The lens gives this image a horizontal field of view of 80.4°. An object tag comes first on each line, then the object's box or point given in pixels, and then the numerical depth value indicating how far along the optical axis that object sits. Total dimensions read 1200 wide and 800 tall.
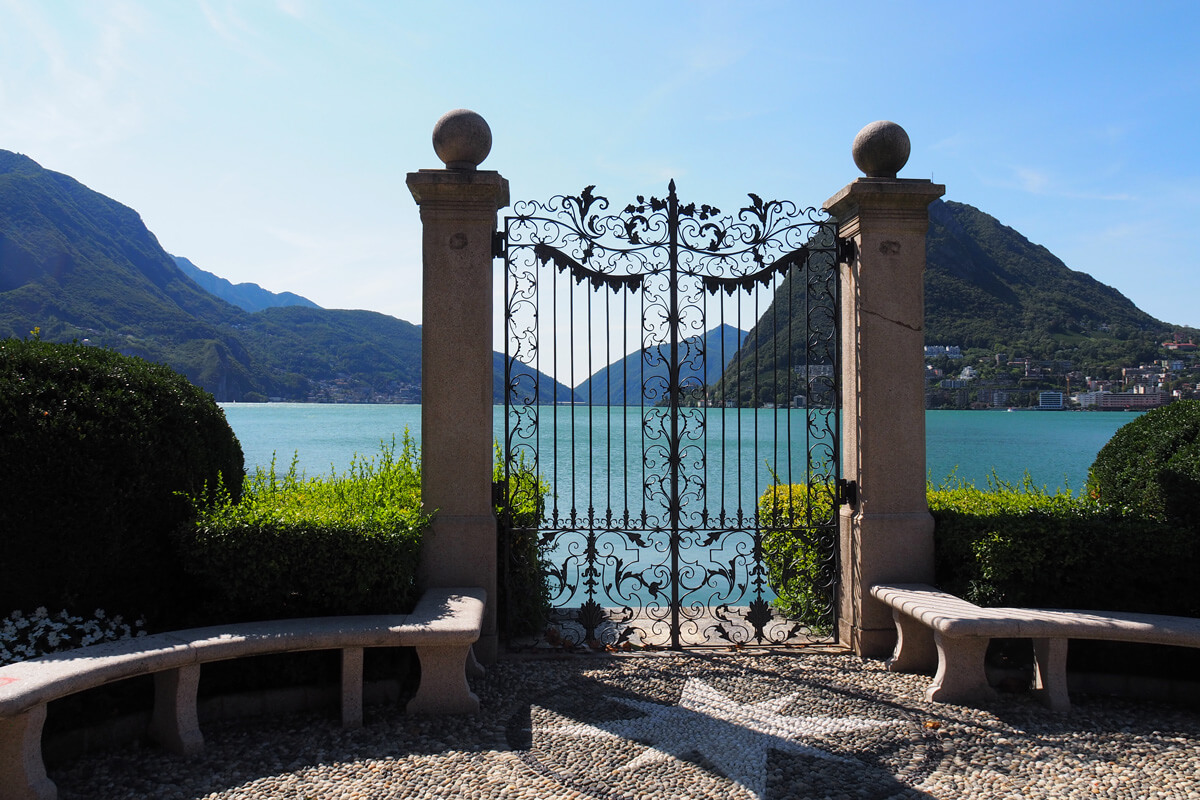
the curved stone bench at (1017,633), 4.47
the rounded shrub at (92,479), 3.95
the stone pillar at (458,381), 5.40
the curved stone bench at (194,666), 3.29
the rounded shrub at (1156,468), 5.06
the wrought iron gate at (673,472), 5.84
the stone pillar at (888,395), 5.64
